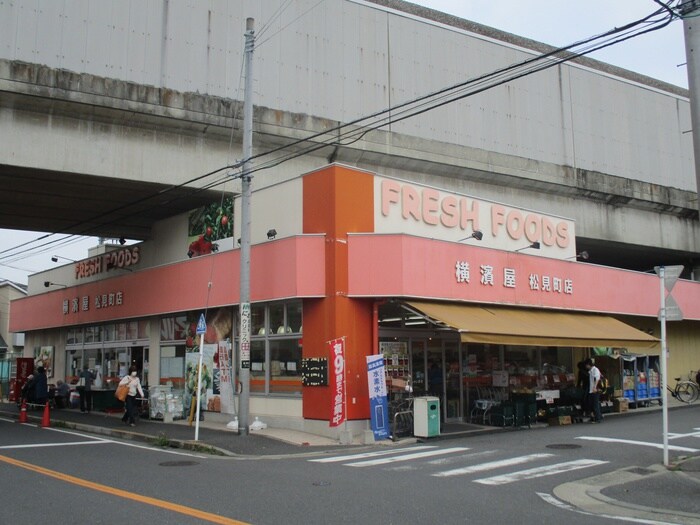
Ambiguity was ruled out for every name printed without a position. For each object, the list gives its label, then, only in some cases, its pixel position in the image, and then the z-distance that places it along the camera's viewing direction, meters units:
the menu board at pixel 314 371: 16.50
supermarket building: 17.02
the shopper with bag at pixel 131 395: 19.31
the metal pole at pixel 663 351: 11.75
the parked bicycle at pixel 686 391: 27.64
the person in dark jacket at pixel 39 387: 23.14
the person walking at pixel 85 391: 24.01
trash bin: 16.38
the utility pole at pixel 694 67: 11.23
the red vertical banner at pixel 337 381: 16.09
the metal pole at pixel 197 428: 15.81
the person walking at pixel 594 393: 20.00
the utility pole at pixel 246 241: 16.59
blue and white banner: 16.14
